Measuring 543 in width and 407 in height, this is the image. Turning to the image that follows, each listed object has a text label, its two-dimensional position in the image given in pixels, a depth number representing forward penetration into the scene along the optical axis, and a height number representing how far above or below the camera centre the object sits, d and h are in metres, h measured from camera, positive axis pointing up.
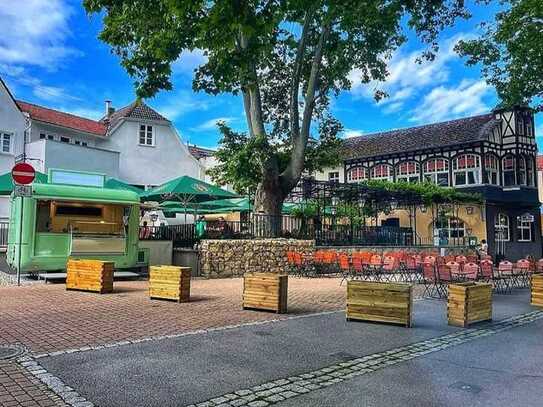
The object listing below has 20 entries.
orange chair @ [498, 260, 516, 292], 14.86 -0.84
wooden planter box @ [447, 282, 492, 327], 8.89 -1.05
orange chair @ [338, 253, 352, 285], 16.69 -0.63
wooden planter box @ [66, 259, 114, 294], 11.95 -0.72
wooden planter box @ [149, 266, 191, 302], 10.75 -0.82
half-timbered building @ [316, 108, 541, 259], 31.66 +4.73
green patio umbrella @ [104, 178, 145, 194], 18.22 +2.28
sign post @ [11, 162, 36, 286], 12.10 +1.64
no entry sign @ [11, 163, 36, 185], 12.08 +1.75
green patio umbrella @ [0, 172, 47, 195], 16.43 +2.18
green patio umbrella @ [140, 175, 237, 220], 17.14 +1.87
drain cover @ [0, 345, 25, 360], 5.92 -1.29
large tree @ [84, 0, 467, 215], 7.83 +4.95
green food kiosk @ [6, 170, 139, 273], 13.85 +0.65
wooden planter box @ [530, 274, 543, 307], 11.86 -1.04
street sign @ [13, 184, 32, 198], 12.41 +1.38
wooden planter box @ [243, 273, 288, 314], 9.67 -0.90
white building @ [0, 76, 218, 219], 26.06 +6.28
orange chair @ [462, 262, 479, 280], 13.00 -0.64
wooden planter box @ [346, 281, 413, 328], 8.64 -0.98
